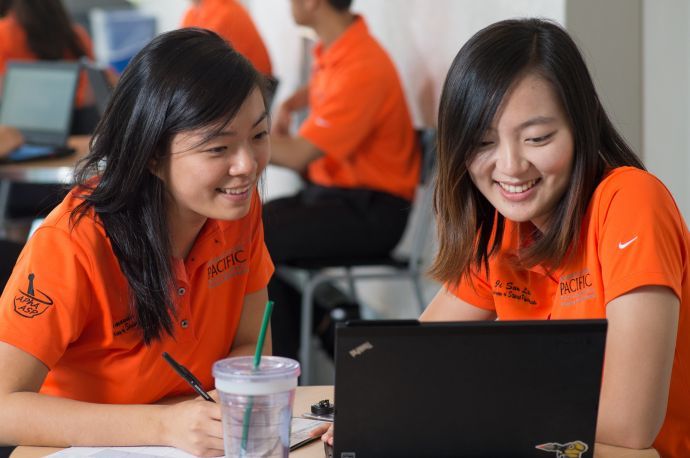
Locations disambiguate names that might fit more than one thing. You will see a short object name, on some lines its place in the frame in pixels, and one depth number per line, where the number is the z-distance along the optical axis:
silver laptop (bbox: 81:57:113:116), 6.36
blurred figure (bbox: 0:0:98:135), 7.06
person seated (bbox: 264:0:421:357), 5.27
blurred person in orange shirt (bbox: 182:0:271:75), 6.37
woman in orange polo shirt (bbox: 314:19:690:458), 2.71
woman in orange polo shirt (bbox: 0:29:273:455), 2.79
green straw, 2.51
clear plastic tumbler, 2.49
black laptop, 2.44
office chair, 5.18
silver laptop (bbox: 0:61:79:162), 6.32
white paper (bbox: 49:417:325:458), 2.67
